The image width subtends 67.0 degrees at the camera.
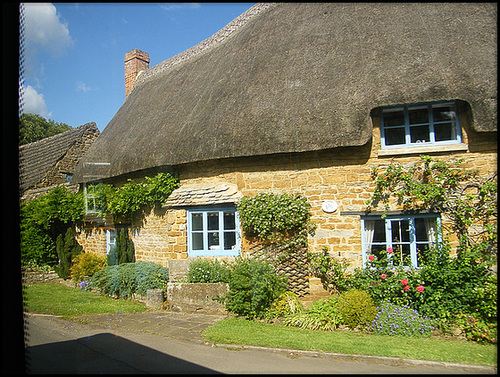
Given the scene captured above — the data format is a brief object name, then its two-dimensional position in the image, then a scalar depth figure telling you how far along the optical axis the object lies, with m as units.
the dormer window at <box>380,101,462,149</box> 7.22
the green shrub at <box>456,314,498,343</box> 5.80
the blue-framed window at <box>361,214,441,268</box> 7.12
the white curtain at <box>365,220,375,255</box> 7.43
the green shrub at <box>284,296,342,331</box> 6.66
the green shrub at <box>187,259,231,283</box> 7.97
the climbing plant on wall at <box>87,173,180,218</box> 9.72
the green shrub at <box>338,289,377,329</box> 6.48
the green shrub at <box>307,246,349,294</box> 7.32
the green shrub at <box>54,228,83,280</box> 12.24
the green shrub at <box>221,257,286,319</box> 7.07
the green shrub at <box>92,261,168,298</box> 9.18
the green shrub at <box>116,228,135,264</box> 10.89
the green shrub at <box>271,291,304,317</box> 7.11
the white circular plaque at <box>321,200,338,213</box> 7.54
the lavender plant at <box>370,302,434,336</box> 6.18
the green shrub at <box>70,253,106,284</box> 11.39
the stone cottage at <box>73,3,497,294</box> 7.05
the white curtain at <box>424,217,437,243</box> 7.14
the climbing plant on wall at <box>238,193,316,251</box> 7.64
